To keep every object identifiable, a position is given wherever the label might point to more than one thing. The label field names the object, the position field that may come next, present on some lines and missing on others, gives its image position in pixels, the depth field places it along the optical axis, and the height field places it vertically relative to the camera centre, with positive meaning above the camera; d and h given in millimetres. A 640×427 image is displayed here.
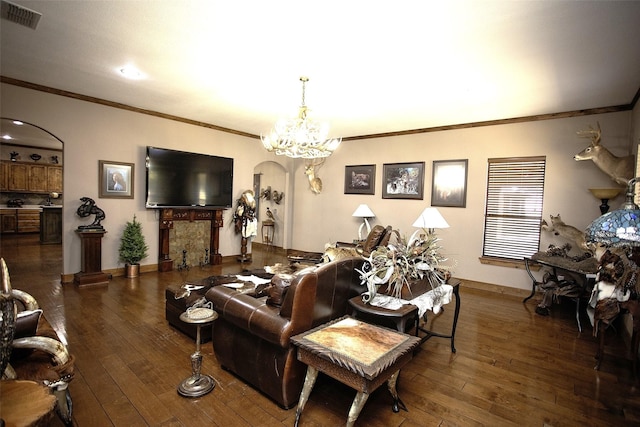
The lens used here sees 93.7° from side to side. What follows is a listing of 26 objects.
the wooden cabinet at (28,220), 9008 -831
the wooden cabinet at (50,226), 8000 -871
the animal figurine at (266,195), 8852 +176
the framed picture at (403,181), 5973 +512
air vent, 2455 +1507
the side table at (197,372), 2176 -1328
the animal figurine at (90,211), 4738 -260
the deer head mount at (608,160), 3824 +689
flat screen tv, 5484 +375
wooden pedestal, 4656 -1026
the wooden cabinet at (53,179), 9445 +475
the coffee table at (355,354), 1581 -837
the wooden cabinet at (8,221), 8766 -853
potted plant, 5160 -904
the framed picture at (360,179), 6656 +569
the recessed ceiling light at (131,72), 3543 +1519
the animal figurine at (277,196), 8539 +151
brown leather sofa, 1997 -862
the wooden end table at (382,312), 2252 -817
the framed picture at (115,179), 5020 +285
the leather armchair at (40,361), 1595 -949
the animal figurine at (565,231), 4234 -286
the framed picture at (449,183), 5492 +444
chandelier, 3693 +838
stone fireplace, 5707 -773
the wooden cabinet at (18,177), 8773 +464
